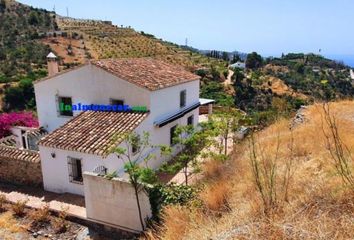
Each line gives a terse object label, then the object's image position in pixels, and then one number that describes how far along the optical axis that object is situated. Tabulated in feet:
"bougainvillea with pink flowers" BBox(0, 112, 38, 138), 63.16
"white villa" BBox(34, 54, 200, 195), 44.50
